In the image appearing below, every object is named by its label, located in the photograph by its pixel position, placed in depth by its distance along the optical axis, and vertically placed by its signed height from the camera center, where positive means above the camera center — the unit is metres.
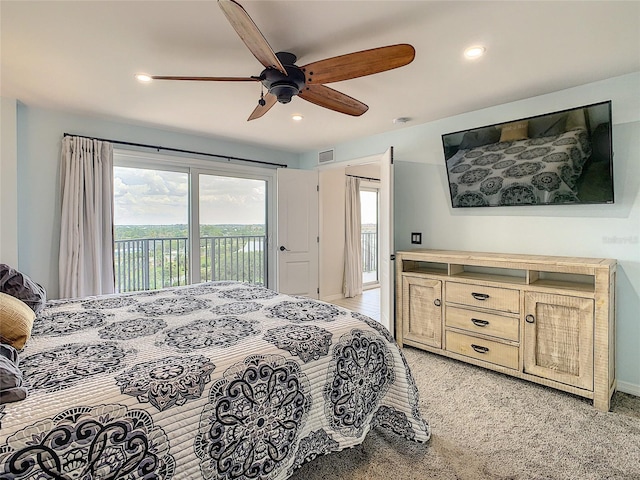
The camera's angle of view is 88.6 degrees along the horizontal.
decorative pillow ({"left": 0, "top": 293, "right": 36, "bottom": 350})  1.40 -0.35
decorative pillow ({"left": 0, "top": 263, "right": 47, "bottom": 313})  1.93 -0.26
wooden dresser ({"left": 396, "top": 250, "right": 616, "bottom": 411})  2.27 -0.63
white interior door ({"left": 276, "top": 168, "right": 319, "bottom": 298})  4.75 +0.13
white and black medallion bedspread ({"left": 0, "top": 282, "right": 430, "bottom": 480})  0.98 -0.55
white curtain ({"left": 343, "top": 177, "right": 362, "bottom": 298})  5.87 -0.05
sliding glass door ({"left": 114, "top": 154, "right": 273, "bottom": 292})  3.93 +0.27
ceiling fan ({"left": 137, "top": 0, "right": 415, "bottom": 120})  1.47 +0.94
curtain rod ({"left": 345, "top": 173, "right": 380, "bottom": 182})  5.94 +1.19
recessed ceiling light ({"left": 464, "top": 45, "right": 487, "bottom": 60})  2.06 +1.20
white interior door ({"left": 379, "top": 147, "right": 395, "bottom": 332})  3.52 -0.04
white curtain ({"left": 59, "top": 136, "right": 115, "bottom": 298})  3.26 +0.25
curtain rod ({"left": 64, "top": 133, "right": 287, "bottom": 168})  3.50 +1.13
